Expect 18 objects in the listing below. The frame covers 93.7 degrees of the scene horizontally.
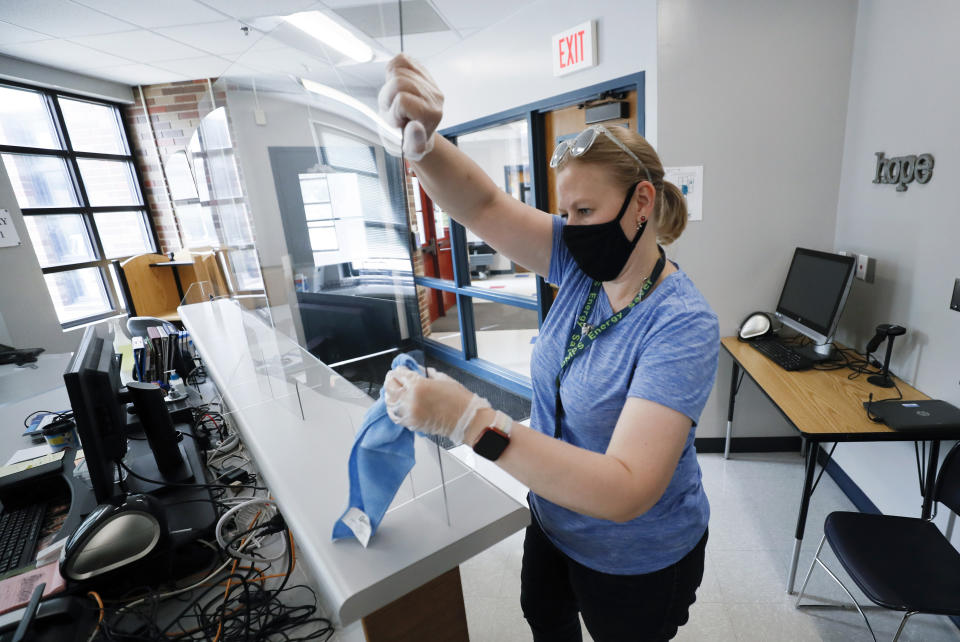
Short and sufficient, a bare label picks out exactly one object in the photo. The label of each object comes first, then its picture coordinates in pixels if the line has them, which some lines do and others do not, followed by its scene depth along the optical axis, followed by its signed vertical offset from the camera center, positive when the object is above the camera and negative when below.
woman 0.60 -0.28
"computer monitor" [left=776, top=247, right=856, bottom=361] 1.92 -0.54
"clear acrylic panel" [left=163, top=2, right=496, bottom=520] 0.72 +0.02
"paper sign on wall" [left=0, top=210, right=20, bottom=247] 3.54 +0.13
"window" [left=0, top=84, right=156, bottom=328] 3.89 +0.46
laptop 1.43 -0.80
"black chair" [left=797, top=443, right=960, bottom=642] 1.17 -1.09
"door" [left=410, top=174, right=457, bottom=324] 3.81 -0.39
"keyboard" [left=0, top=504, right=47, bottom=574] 1.01 -0.67
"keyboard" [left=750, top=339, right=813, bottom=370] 2.01 -0.81
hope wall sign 1.65 -0.02
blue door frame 2.52 -0.43
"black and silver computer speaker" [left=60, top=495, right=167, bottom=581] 0.86 -0.57
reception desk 0.61 -0.46
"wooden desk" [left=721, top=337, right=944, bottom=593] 1.48 -0.83
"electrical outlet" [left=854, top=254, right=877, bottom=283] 1.95 -0.42
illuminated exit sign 2.39 +0.78
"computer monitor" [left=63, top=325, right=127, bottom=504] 0.91 -0.36
